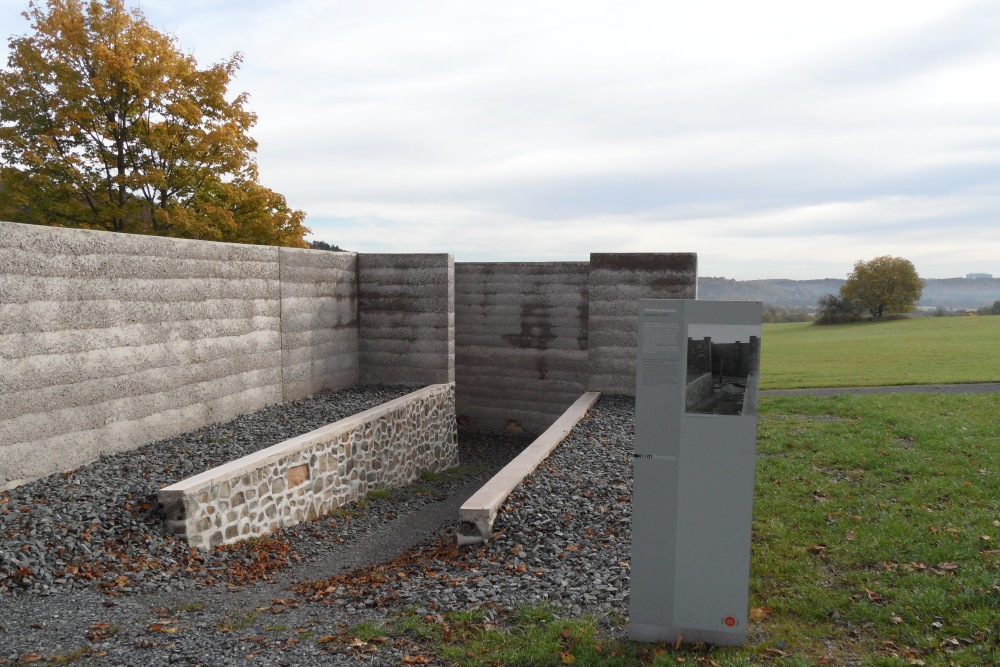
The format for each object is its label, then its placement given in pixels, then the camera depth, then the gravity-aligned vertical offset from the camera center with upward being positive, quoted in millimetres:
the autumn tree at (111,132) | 17438 +4045
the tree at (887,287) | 47094 +940
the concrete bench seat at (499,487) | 6594 -2020
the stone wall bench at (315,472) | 7188 -2292
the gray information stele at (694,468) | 4520 -1115
